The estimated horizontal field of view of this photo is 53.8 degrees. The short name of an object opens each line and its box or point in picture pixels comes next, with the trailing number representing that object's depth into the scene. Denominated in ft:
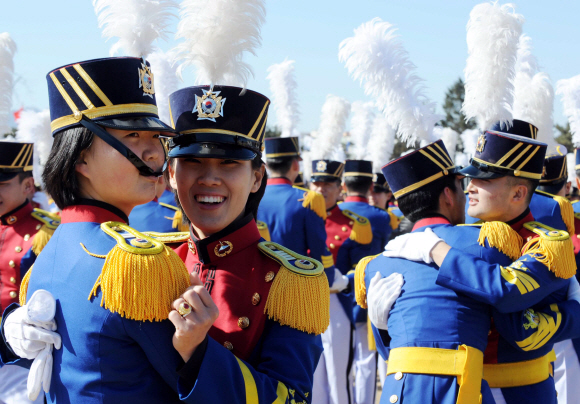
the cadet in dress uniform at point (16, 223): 16.40
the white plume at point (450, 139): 28.73
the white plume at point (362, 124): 40.09
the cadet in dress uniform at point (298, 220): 21.70
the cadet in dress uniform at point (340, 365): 21.90
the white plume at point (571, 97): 23.73
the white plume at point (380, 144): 38.50
